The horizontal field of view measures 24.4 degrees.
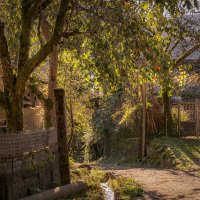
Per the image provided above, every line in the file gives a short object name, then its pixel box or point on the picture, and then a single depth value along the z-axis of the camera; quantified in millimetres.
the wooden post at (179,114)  22203
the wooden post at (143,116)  20288
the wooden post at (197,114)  21072
